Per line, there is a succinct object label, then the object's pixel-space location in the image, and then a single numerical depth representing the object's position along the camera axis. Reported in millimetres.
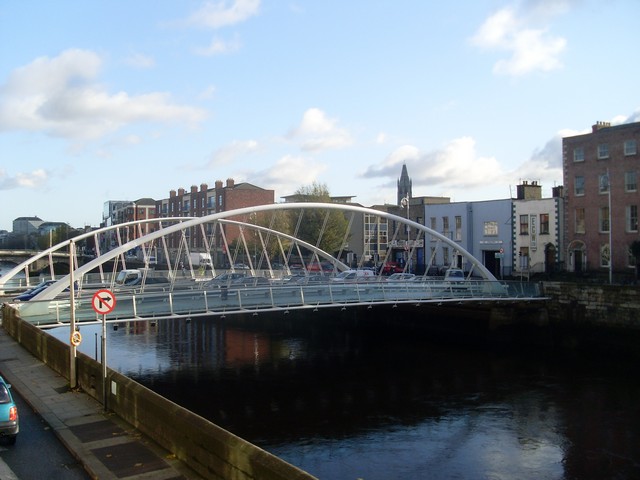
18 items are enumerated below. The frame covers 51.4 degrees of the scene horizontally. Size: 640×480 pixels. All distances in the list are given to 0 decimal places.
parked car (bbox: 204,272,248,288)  52375
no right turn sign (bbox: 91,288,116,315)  16453
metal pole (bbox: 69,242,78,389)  18662
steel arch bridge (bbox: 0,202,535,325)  28203
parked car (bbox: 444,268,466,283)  53434
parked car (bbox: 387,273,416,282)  49538
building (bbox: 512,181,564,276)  57250
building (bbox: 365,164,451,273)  72125
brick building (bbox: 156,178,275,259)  102312
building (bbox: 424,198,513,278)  61375
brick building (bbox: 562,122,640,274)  51250
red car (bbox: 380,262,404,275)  72250
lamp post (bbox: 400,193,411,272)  67562
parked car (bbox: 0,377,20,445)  13477
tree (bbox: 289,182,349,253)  81125
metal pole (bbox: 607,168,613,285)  47141
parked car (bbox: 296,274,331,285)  46172
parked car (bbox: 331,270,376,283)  48094
